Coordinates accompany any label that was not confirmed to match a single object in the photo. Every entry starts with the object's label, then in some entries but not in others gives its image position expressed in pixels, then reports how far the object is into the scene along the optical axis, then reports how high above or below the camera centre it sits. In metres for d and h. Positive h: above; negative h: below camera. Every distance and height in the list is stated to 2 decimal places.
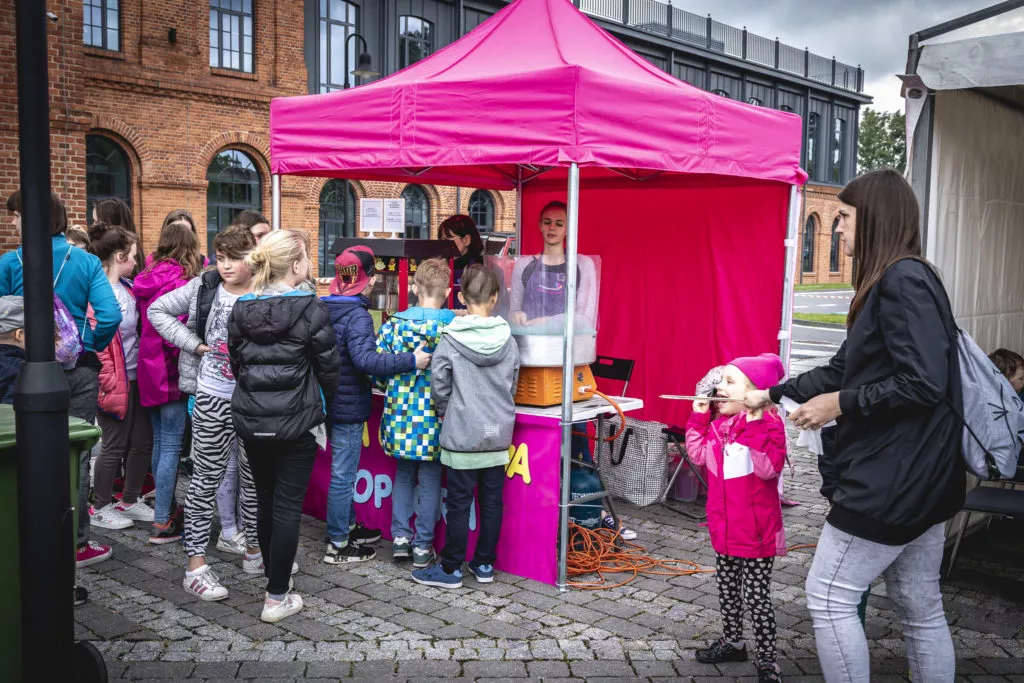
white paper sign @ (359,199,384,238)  6.75 +0.33
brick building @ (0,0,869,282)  13.64 +3.15
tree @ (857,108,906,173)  65.19 +9.59
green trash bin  3.14 -1.08
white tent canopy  4.22 +0.56
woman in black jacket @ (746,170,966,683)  2.79 -0.54
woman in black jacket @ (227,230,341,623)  4.00 -0.55
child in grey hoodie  4.60 -0.76
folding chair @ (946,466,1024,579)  4.53 -1.15
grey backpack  2.89 -0.46
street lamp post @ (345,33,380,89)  15.08 +3.20
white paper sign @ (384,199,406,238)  6.73 +0.34
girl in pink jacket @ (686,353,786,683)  3.65 -0.92
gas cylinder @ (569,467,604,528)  5.41 -1.43
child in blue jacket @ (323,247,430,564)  4.70 -0.64
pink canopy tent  4.69 +0.64
